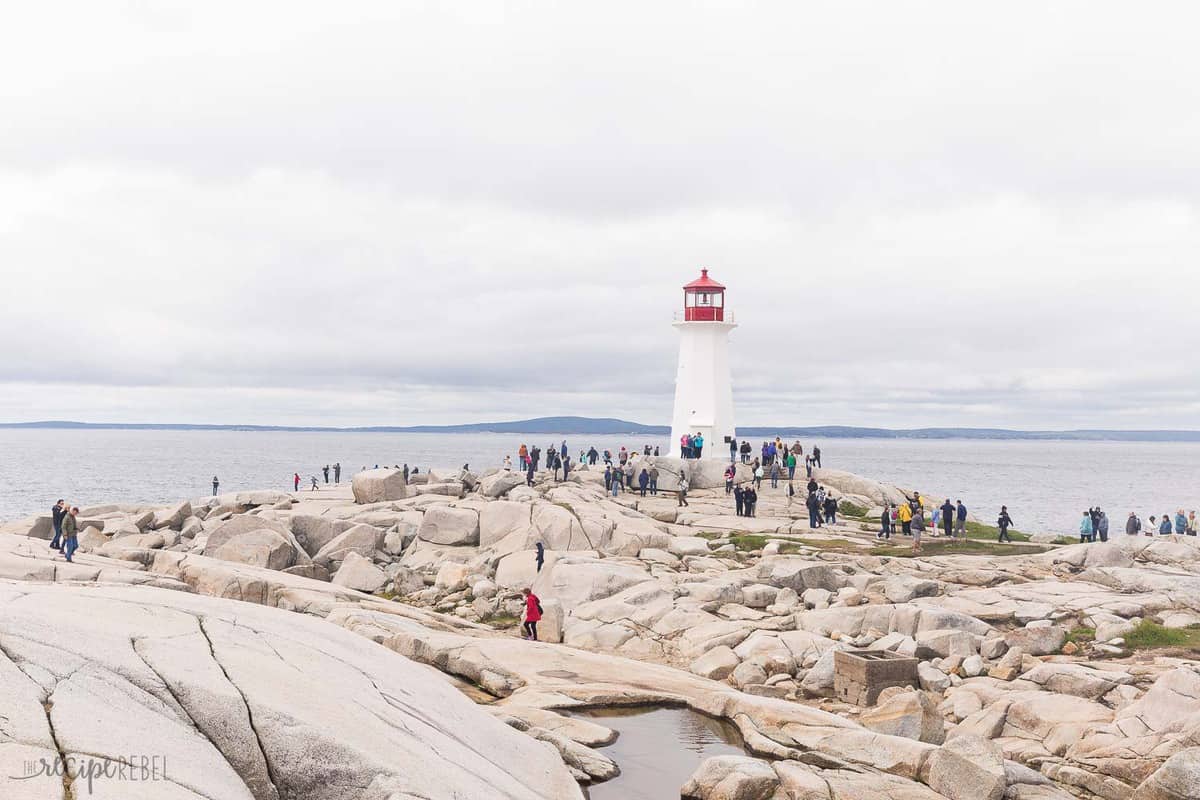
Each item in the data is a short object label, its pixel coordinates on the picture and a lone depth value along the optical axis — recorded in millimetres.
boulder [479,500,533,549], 38969
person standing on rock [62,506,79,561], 28281
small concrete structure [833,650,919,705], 20688
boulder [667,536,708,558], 35719
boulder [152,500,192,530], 43500
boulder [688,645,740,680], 23391
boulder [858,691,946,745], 17469
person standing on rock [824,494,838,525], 42156
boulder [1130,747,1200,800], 14289
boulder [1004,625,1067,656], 24016
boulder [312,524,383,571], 37688
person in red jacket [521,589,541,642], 25641
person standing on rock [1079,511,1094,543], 41719
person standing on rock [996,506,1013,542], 40562
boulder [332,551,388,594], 34688
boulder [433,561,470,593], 34062
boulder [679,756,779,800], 13711
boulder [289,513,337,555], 39438
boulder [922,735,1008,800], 14055
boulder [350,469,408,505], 46188
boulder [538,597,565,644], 26281
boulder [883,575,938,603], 28625
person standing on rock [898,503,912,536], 40125
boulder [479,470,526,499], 45531
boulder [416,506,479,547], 39500
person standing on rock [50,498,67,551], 31797
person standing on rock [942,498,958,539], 41094
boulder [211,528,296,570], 34781
